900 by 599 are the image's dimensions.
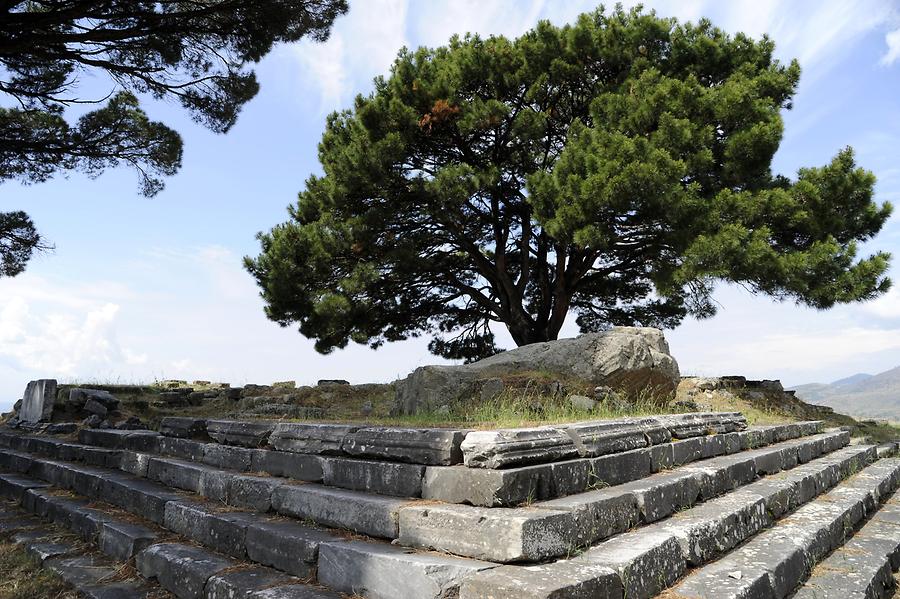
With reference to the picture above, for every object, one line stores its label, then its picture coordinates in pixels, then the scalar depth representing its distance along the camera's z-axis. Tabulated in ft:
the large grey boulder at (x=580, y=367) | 25.08
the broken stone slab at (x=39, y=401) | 31.91
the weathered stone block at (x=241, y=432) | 16.45
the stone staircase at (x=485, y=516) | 9.41
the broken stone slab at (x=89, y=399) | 33.27
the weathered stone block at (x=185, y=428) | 19.10
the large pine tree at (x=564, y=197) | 35.73
